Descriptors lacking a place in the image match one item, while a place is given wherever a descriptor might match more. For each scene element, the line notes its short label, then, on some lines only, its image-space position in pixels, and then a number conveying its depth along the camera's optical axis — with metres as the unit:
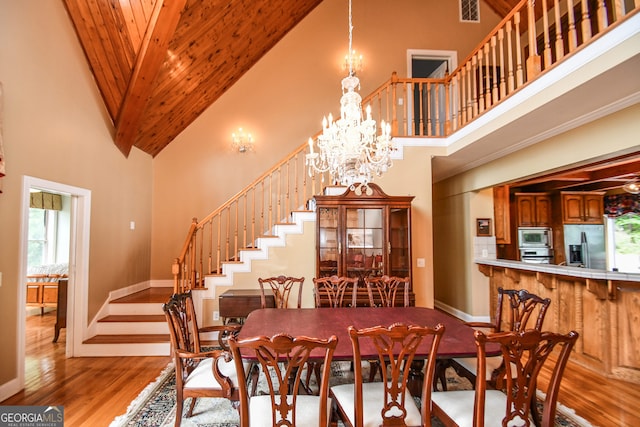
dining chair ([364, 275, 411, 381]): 3.29
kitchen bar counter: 3.15
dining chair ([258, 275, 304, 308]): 3.35
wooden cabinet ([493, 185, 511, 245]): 5.47
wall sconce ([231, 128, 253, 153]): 6.12
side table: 4.02
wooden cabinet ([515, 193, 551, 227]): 5.97
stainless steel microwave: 5.90
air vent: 6.54
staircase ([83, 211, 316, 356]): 3.85
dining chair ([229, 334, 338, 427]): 1.47
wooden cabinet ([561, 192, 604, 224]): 5.88
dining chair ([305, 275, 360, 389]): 2.80
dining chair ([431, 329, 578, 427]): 1.50
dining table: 1.91
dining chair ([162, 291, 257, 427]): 2.05
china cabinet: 4.17
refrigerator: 5.86
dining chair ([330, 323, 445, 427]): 1.61
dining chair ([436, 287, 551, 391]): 2.18
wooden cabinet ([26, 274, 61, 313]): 5.70
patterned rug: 2.41
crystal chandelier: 2.56
